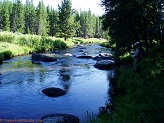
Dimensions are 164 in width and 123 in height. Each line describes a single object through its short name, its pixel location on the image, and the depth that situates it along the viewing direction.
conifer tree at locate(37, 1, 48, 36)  74.58
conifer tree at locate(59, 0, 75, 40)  56.46
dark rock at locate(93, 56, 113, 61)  25.95
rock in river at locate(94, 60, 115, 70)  20.62
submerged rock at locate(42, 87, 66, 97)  12.33
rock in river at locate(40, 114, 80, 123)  8.24
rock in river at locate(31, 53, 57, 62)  25.43
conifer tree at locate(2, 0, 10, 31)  71.04
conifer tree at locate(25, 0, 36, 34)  79.24
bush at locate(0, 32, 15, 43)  33.41
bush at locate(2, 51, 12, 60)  25.90
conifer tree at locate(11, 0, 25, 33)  76.10
